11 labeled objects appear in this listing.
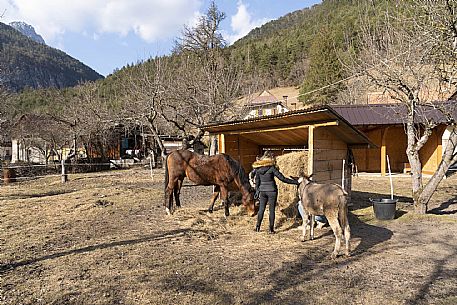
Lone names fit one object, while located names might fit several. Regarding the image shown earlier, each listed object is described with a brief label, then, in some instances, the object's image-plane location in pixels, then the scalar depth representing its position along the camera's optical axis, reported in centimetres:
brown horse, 834
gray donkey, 555
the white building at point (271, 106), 4547
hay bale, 912
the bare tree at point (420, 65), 784
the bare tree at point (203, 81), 1792
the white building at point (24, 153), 2835
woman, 682
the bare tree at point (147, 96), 1620
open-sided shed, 769
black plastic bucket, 833
